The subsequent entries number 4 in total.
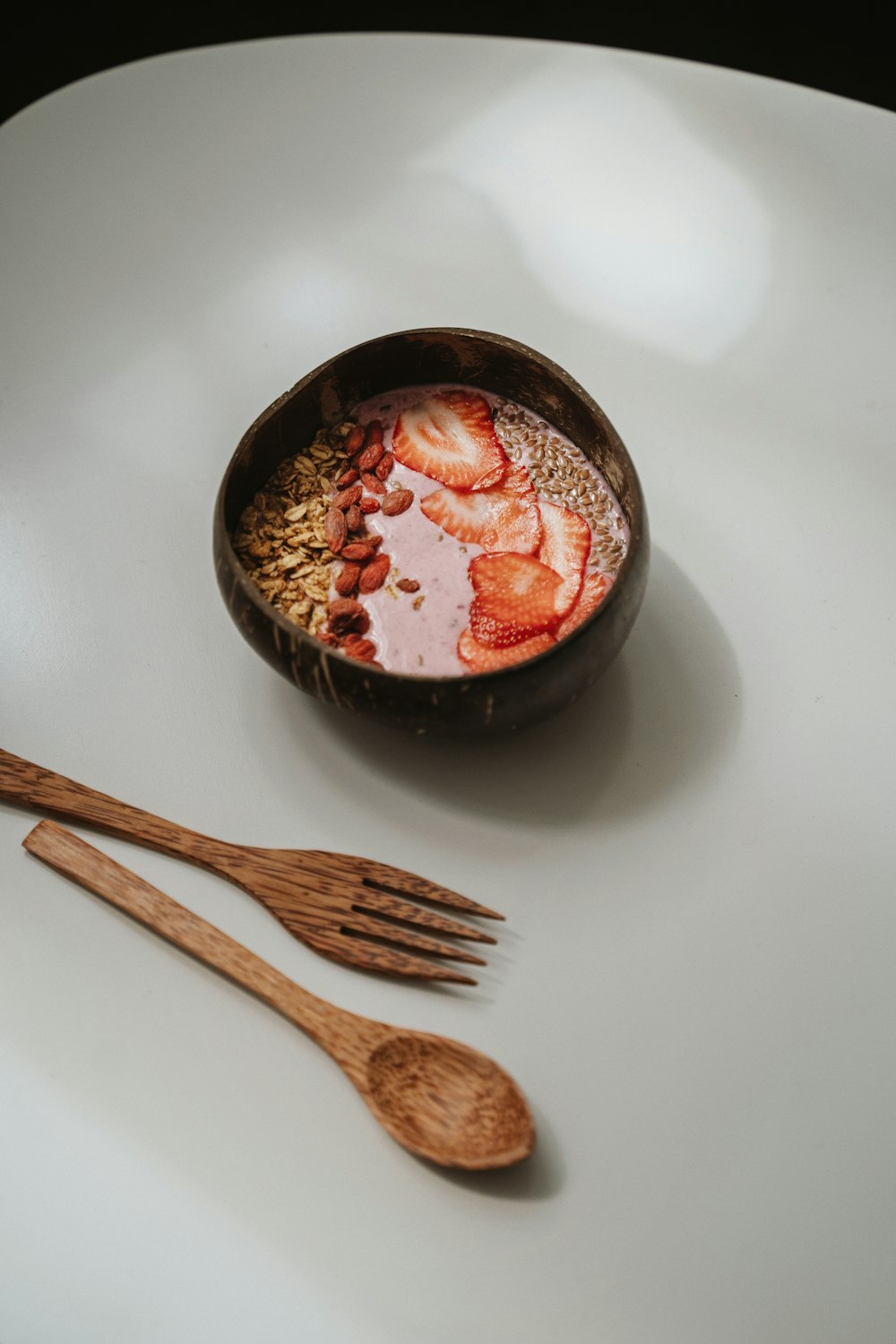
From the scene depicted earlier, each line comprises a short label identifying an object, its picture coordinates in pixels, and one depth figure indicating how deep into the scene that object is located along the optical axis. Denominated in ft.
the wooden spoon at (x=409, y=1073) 2.92
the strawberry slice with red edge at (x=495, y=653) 3.39
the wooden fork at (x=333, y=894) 3.18
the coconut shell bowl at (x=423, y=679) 3.14
